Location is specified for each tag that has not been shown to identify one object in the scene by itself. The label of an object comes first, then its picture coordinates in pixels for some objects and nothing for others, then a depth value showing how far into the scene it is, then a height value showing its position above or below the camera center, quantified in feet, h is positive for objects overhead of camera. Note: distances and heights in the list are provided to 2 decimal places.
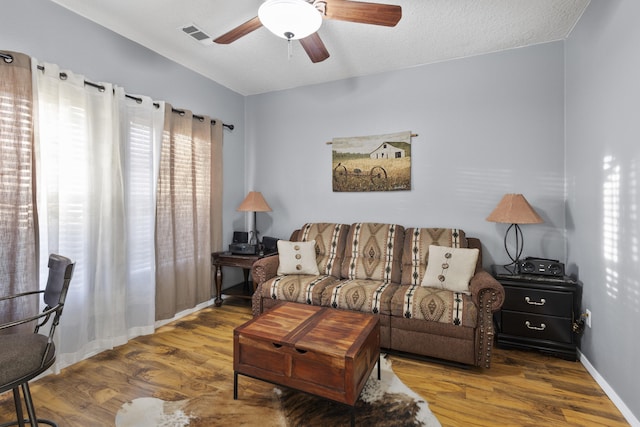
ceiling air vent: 8.43 +5.12
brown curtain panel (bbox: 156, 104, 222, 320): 9.81 -0.12
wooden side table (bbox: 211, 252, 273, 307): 11.11 -2.11
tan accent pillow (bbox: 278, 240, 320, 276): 10.36 -1.73
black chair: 4.18 -2.10
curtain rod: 6.31 +3.26
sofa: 7.38 -2.27
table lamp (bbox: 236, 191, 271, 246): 11.86 +0.19
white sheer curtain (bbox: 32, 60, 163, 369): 7.07 +0.20
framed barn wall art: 11.02 +1.75
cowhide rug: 5.56 -3.94
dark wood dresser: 7.77 -2.82
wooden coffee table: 5.27 -2.70
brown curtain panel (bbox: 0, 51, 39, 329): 6.29 +0.50
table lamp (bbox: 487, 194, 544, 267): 8.29 -0.10
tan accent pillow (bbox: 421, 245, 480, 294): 8.39 -1.71
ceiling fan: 5.48 +3.70
